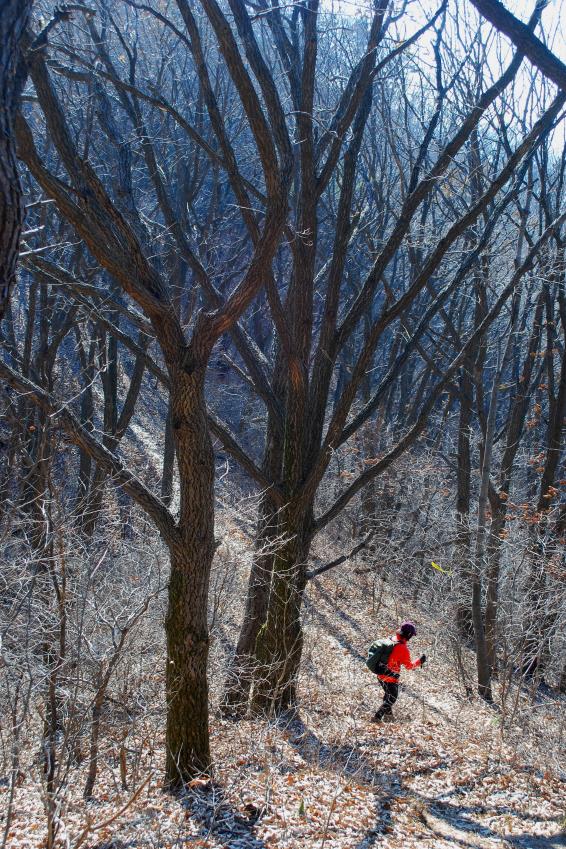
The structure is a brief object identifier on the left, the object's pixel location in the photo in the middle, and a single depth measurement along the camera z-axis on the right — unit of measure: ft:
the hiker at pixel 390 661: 28.71
